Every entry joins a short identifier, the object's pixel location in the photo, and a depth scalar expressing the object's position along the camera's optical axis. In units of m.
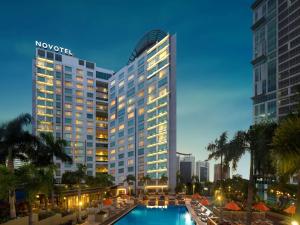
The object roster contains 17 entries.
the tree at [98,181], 49.16
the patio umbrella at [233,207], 28.66
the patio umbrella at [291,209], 22.85
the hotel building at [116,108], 89.31
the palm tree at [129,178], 87.48
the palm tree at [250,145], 19.60
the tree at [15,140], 26.57
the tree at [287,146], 8.96
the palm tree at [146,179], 87.57
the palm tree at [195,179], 99.81
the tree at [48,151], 28.95
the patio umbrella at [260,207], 27.34
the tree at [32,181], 19.60
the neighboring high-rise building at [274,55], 74.06
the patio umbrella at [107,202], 37.57
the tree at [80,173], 37.45
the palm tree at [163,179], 84.98
